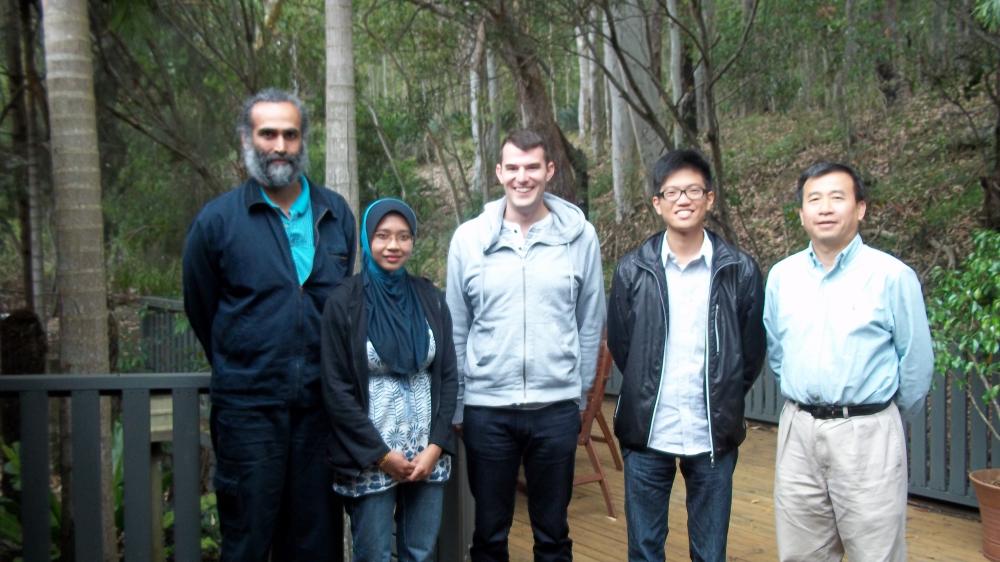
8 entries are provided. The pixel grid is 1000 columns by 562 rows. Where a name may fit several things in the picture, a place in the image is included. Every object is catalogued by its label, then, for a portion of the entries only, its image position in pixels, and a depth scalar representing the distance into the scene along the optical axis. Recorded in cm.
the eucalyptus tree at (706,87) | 795
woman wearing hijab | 299
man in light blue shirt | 313
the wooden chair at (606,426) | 611
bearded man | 301
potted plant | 489
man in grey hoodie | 330
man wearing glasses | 323
